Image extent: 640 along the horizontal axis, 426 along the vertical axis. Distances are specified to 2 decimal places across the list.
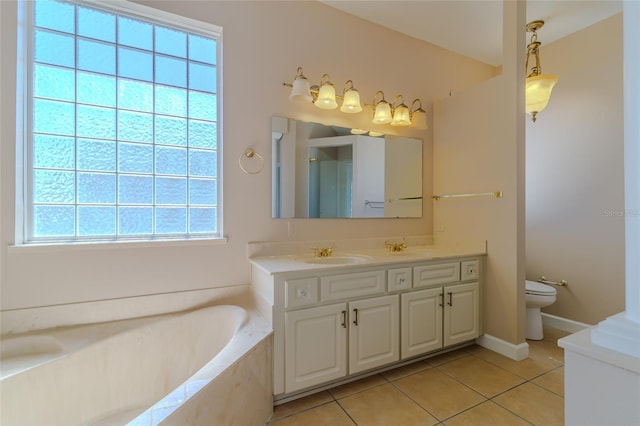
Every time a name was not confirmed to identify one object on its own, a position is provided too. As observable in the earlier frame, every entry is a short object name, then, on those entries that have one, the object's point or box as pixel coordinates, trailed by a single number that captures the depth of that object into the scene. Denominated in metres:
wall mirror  2.20
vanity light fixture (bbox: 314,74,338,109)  2.13
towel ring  2.05
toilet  2.44
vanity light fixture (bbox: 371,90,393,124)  2.40
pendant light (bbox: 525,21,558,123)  2.22
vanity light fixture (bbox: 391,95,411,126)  2.49
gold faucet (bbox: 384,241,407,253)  2.36
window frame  1.57
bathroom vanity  1.64
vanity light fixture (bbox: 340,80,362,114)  2.24
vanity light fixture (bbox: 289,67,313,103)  2.01
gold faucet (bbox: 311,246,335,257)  2.15
